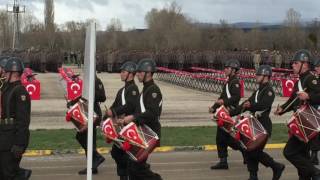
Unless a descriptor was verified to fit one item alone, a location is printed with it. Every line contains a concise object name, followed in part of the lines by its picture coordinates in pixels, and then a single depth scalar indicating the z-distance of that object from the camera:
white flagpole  5.71
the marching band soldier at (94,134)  10.23
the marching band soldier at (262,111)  9.40
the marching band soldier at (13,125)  7.35
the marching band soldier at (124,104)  8.86
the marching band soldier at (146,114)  7.99
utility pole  68.44
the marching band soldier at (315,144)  8.21
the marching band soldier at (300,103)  8.14
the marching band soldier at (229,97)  10.53
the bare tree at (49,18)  77.25
